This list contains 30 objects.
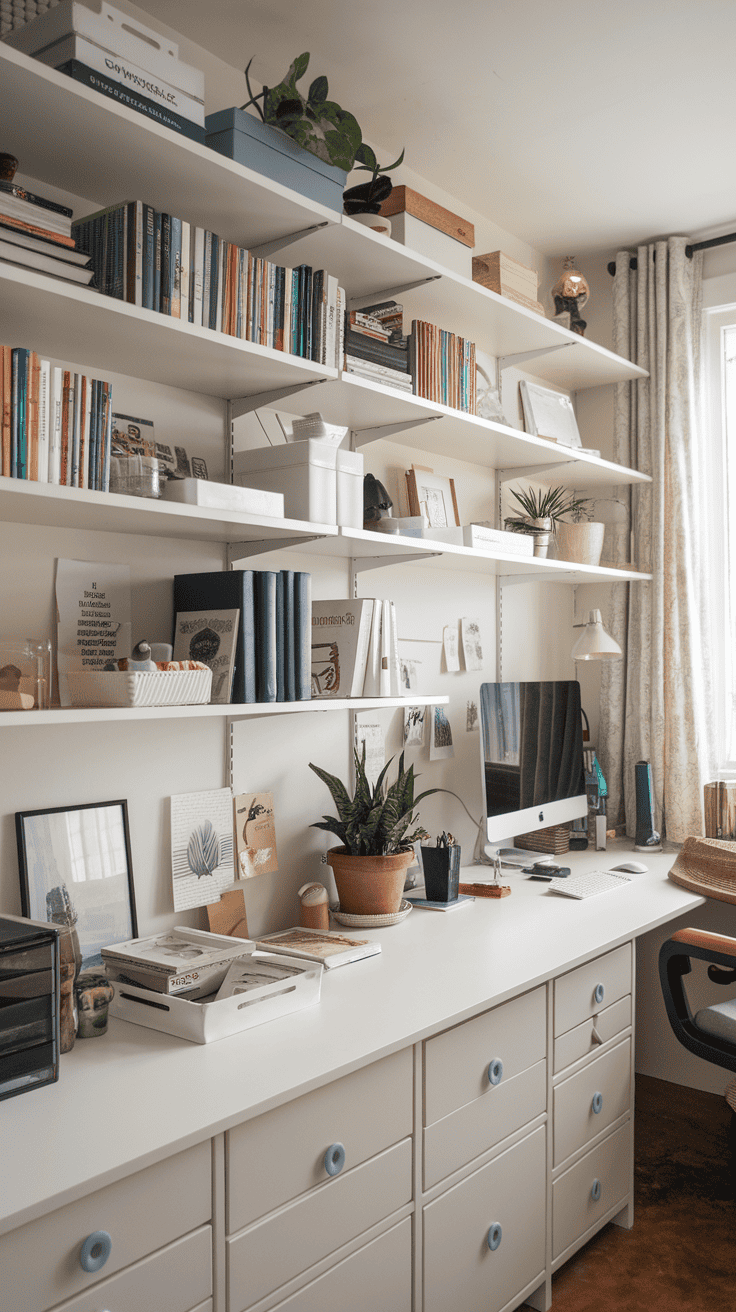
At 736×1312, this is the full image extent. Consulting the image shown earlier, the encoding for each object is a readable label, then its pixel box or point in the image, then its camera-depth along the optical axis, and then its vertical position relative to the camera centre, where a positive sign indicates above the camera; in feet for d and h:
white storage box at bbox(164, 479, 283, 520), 5.21 +1.10
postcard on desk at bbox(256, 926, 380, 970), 5.89 -1.68
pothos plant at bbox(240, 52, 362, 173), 5.81 +3.60
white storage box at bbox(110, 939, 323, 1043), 4.67 -1.66
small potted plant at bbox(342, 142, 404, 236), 6.72 +3.53
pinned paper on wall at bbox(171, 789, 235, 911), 6.10 -1.06
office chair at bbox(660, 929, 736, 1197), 6.89 -2.46
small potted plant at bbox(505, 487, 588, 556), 8.93 +1.74
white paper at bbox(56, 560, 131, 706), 5.44 +0.44
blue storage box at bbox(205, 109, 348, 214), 5.43 +3.23
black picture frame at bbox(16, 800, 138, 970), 5.22 -1.05
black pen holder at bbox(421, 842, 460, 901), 7.40 -1.46
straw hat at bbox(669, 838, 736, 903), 7.98 -1.58
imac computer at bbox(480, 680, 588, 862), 8.41 -0.66
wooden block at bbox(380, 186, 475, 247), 6.97 +3.66
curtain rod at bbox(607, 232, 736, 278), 10.03 +4.80
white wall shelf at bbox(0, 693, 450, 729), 4.41 -0.12
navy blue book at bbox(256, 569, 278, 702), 5.81 +0.30
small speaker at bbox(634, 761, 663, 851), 9.87 -1.35
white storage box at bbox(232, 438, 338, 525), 5.99 +1.38
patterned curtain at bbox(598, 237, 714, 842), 10.02 +1.31
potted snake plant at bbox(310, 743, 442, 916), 6.82 -1.19
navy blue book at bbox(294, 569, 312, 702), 6.04 +0.34
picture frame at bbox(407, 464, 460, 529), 8.32 +1.75
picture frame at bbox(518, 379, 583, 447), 9.83 +2.95
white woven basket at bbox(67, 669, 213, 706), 4.90 +0.01
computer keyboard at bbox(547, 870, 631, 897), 7.89 -1.71
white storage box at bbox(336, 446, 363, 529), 6.23 +1.34
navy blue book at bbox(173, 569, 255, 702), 5.68 +0.54
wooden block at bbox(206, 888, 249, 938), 6.27 -1.54
